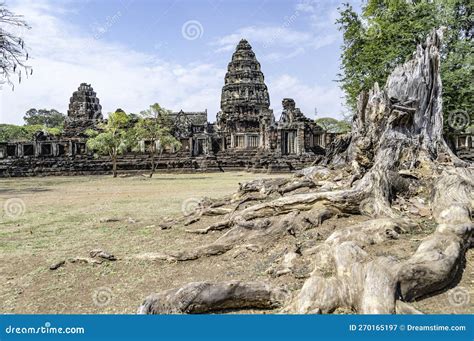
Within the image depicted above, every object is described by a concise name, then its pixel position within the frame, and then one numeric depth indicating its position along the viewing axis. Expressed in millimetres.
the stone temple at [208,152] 34062
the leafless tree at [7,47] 17203
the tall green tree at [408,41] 19234
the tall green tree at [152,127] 27578
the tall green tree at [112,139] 26266
